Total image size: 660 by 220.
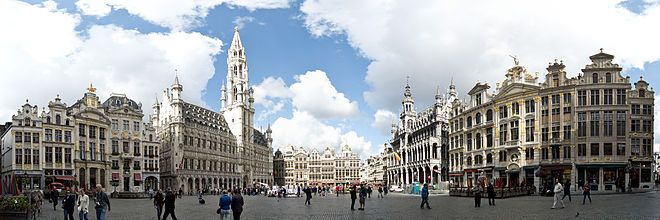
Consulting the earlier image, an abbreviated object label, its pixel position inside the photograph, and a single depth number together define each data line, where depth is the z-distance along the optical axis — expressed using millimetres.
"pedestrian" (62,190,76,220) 22500
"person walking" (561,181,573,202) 33722
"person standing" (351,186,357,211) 31706
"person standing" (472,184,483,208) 32031
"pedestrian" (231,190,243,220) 19125
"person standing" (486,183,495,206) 33300
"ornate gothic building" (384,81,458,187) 84312
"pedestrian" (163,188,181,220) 21525
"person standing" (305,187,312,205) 40184
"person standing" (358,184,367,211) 31434
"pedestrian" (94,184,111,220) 20109
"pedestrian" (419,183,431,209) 31500
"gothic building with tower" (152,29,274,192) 93506
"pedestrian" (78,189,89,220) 20628
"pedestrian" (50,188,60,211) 33016
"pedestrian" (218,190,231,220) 18531
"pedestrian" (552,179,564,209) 27969
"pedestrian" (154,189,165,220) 23891
